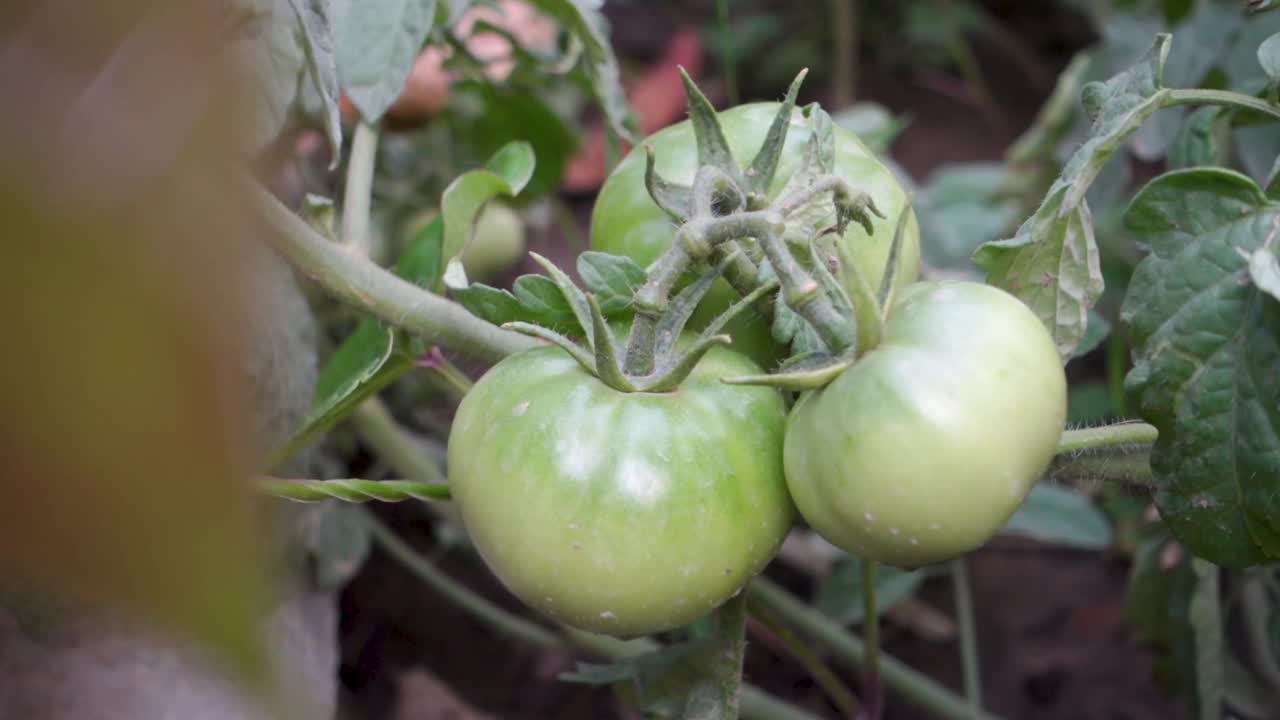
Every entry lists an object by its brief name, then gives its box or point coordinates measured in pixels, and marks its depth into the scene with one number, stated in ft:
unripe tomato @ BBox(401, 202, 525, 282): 2.78
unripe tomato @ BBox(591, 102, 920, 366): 1.58
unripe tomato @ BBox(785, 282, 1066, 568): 1.38
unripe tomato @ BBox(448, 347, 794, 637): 1.42
